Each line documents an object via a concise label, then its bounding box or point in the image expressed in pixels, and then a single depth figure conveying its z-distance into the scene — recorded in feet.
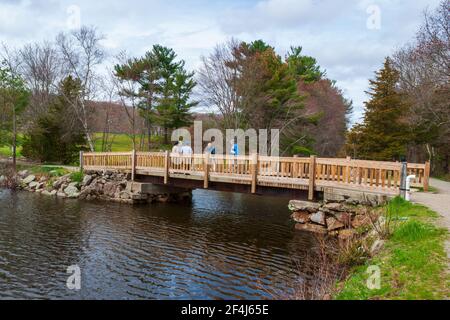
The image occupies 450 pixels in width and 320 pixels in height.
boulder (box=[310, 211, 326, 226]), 40.01
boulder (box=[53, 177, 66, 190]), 69.51
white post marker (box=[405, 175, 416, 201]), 33.91
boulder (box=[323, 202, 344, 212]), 38.04
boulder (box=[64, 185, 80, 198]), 65.26
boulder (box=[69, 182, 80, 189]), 67.66
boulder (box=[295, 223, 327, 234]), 40.22
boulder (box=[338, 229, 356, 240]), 35.54
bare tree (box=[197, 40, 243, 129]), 89.97
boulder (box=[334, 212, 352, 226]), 36.91
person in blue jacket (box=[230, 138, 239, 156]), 53.83
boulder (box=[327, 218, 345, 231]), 38.23
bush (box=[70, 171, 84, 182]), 69.41
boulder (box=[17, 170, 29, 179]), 80.31
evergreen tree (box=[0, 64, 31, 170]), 96.48
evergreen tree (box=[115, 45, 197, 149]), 105.50
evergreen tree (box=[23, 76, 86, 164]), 90.74
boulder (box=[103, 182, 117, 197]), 63.98
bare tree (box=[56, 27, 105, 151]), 91.97
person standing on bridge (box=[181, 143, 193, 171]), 52.65
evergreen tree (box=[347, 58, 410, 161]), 86.74
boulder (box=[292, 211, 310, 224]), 42.37
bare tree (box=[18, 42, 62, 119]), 115.85
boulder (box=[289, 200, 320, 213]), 40.90
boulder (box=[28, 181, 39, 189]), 73.26
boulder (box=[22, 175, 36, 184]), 76.23
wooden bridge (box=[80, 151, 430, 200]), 37.50
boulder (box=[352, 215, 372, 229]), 31.61
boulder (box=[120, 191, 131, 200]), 61.36
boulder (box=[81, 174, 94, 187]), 67.49
